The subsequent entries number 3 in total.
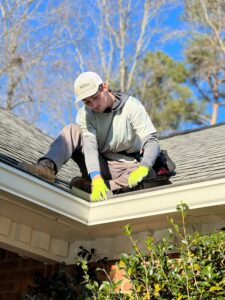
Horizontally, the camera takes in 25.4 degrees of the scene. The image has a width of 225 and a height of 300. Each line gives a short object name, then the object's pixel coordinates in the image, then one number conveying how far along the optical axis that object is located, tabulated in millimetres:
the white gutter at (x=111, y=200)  3146
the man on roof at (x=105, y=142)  3738
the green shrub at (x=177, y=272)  2814
